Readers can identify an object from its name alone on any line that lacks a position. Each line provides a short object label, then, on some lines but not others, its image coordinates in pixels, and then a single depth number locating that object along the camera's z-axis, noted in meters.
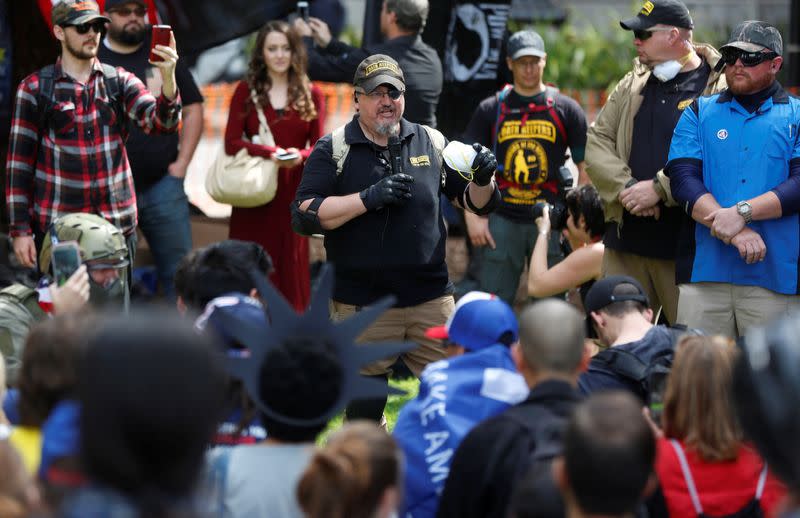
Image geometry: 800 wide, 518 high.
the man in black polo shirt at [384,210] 10.77
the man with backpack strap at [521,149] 14.33
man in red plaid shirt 11.64
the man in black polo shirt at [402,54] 14.55
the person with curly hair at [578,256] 12.16
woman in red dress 14.35
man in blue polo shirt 10.78
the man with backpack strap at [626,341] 8.37
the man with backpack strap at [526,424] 6.50
